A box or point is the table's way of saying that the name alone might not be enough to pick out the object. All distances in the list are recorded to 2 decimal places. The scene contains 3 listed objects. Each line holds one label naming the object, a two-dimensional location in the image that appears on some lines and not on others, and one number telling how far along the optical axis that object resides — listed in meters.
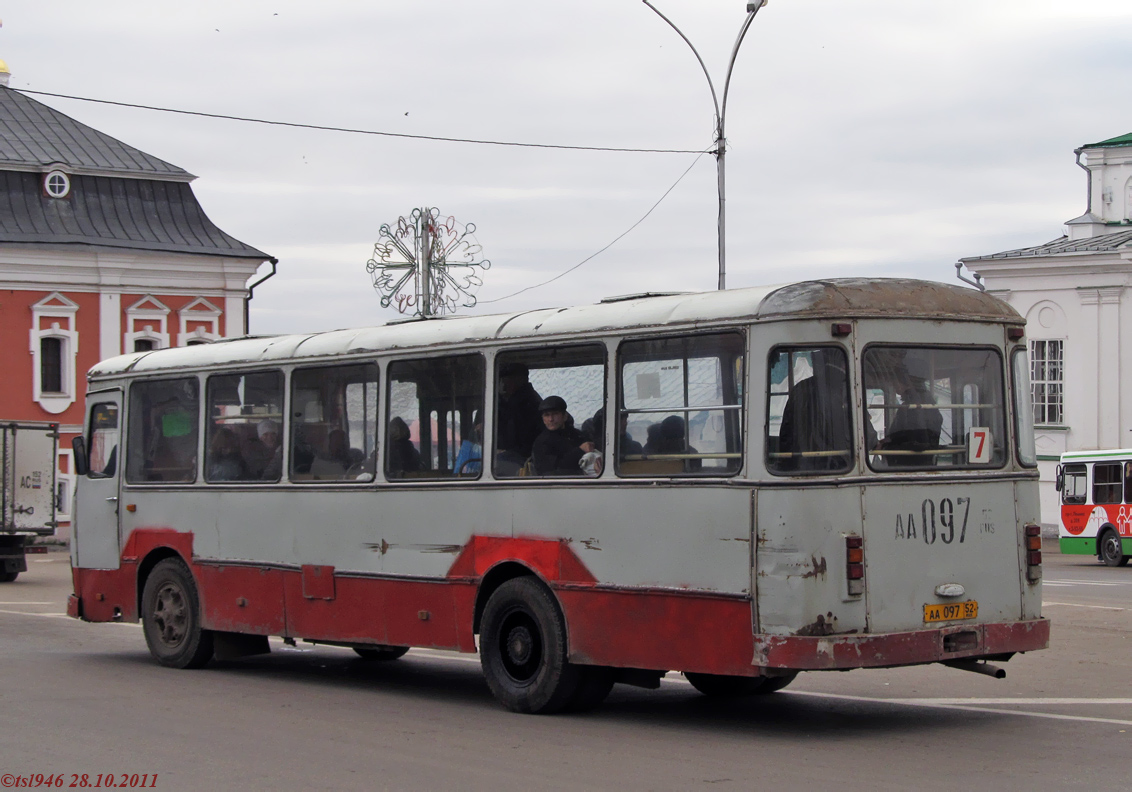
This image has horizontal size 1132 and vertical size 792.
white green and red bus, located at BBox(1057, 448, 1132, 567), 33.84
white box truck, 28.09
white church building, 44.12
